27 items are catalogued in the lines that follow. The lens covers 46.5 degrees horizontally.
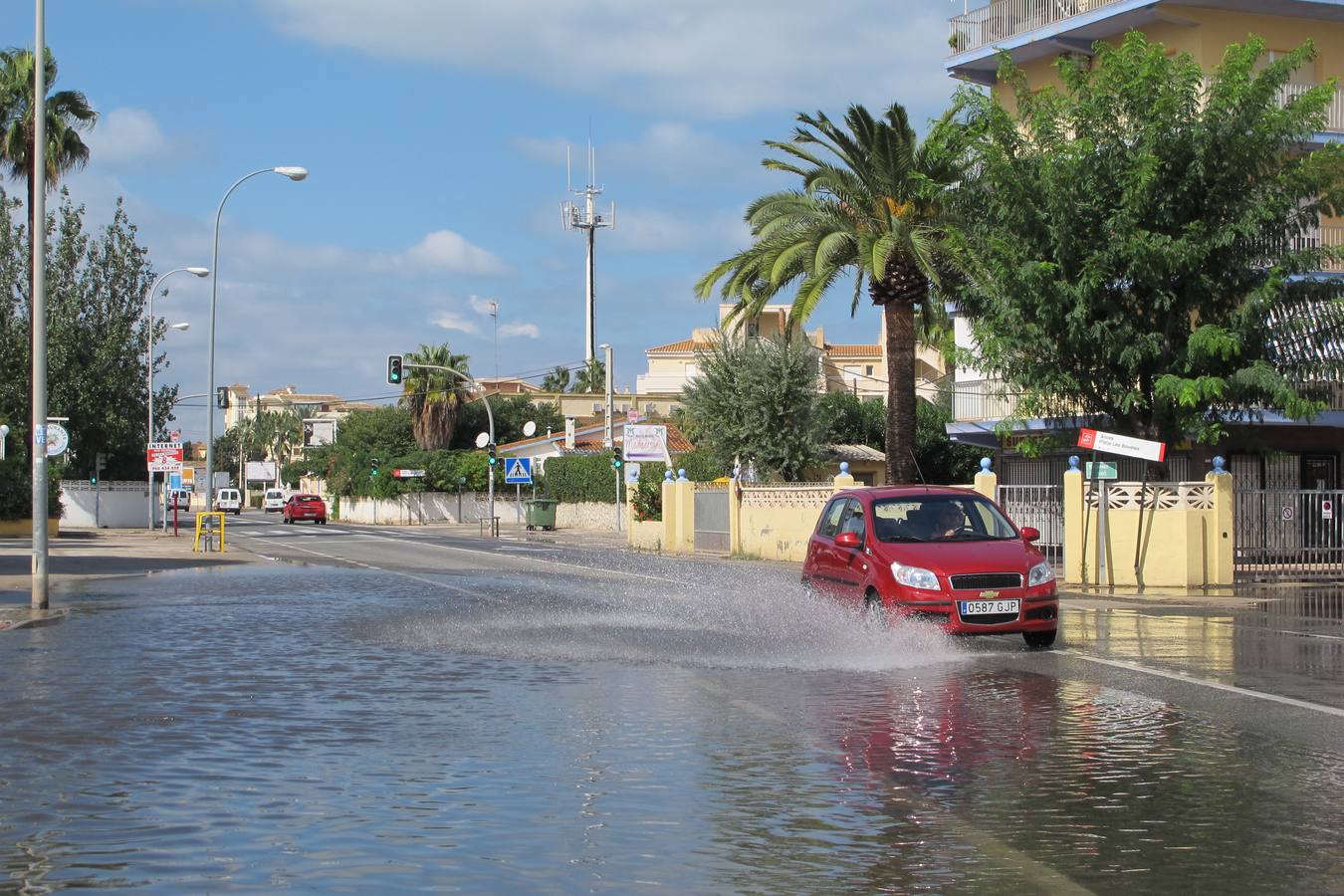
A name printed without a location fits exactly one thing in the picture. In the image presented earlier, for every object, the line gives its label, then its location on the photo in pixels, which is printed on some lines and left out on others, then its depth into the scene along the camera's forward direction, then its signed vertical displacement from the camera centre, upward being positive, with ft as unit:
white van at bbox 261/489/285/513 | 429.79 -5.58
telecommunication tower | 351.25 +57.95
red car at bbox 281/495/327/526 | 283.38 -4.77
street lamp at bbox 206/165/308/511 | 149.43 +5.85
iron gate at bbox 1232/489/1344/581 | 95.55 -3.51
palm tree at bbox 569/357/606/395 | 400.67 +27.84
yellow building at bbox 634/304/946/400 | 316.19 +26.83
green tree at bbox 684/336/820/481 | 173.58 +8.60
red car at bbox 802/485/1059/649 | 49.65 -2.77
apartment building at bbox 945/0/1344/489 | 122.42 +35.93
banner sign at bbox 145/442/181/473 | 155.84 +2.39
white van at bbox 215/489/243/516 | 386.73 -4.82
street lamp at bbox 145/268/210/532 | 224.53 +16.18
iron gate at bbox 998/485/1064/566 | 102.37 -1.95
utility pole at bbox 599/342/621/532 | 208.23 +10.13
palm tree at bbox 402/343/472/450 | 302.04 +16.48
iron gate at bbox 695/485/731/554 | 146.41 -3.76
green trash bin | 235.61 -4.95
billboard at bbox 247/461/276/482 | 440.86 +3.01
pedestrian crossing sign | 229.54 +1.34
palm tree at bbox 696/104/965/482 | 106.54 +17.74
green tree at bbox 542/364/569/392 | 459.32 +30.05
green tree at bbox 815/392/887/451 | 196.75 +7.79
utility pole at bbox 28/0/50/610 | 68.33 +5.63
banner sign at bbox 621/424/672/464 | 184.75 +4.34
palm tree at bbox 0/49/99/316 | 159.12 +37.26
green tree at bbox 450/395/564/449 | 336.29 +13.97
